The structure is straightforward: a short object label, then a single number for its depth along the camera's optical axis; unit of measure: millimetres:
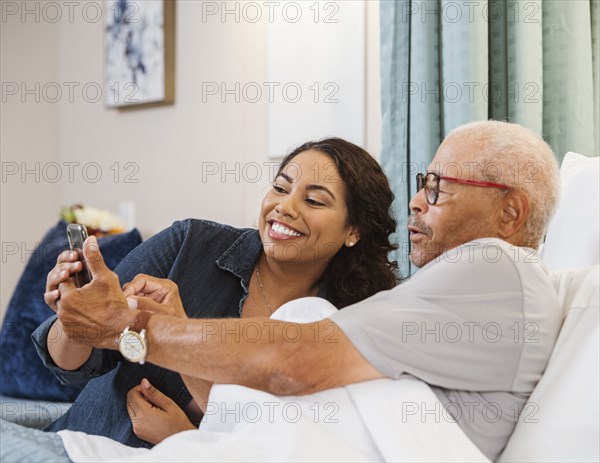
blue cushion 2520
